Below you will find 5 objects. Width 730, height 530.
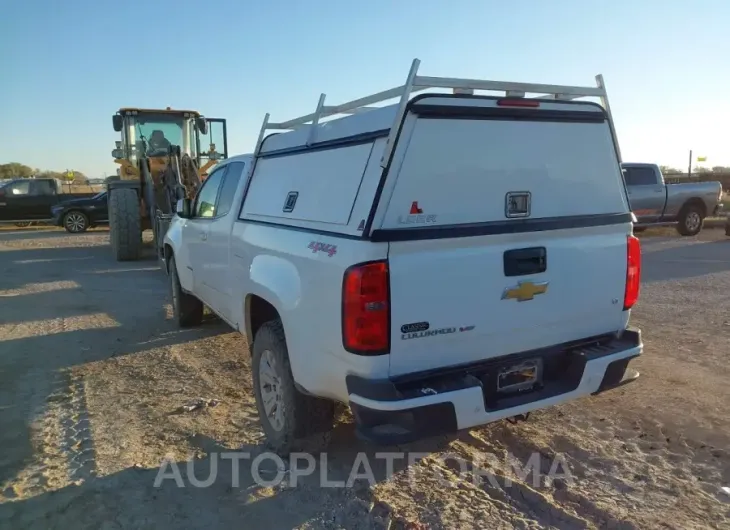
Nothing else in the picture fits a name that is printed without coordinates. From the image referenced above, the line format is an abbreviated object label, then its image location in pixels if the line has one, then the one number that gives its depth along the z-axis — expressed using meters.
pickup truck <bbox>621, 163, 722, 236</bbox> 16.69
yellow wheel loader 12.27
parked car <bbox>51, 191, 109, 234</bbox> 20.94
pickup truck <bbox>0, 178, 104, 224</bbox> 23.19
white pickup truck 3.10
